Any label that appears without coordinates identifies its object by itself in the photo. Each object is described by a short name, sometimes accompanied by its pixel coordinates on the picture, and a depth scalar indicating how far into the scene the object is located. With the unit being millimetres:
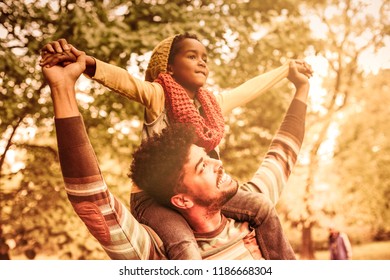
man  2506
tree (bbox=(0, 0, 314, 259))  2832
